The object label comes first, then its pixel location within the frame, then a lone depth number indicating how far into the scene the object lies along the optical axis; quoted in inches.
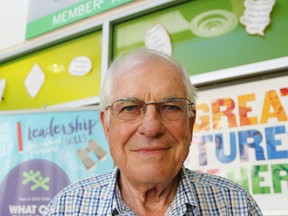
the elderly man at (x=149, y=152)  35.9
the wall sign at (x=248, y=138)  58.7
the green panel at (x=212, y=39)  63.3
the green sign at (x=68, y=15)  87.0
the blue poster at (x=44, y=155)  65.5
